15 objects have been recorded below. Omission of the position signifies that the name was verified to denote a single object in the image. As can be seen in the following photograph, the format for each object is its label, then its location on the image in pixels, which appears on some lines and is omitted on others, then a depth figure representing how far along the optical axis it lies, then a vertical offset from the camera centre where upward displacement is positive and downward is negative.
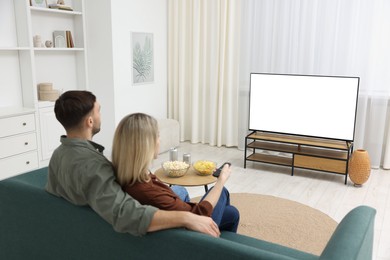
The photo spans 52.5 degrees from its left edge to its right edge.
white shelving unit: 4.29 -0.07
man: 1.54 -0.52
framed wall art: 5.32 -0.04
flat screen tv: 4.26 -0.53
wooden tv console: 4.30 -1.06
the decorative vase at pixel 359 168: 4.08 -1.12
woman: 1.66 -0.44
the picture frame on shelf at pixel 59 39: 4.79 +0.18
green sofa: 1.44 -0.73
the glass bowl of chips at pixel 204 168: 3.22 -0.90
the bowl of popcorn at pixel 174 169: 3.17 -0.90
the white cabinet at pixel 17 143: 3.98 -0.91
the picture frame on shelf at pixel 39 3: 4.40 +0.57
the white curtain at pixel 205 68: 5.46 -0.17
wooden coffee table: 3.08 -0.97
